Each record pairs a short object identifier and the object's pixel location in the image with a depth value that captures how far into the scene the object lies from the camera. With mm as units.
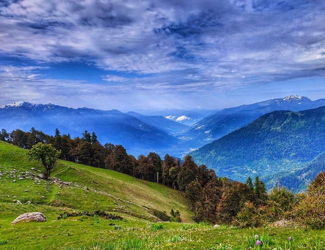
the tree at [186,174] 94625
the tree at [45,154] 53500
